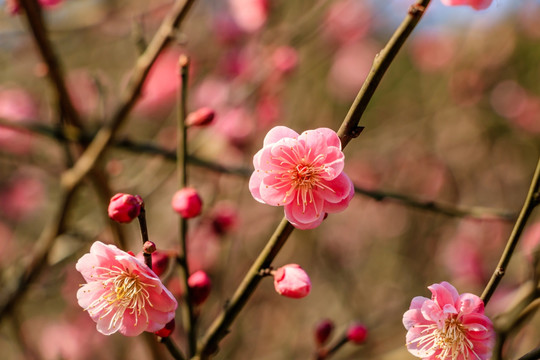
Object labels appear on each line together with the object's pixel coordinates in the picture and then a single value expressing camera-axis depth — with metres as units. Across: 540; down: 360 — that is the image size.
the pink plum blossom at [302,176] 0.60
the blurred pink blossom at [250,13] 1.02
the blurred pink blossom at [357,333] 0.64
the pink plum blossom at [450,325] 0.60
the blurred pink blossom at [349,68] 1.49
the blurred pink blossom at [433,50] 1.40
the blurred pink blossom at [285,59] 0.88
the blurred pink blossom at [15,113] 1.05
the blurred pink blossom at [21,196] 1.24
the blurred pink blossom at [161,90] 1.30
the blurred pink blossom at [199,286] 0.62
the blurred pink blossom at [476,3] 0.64
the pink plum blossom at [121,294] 0.60
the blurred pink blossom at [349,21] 1.21
